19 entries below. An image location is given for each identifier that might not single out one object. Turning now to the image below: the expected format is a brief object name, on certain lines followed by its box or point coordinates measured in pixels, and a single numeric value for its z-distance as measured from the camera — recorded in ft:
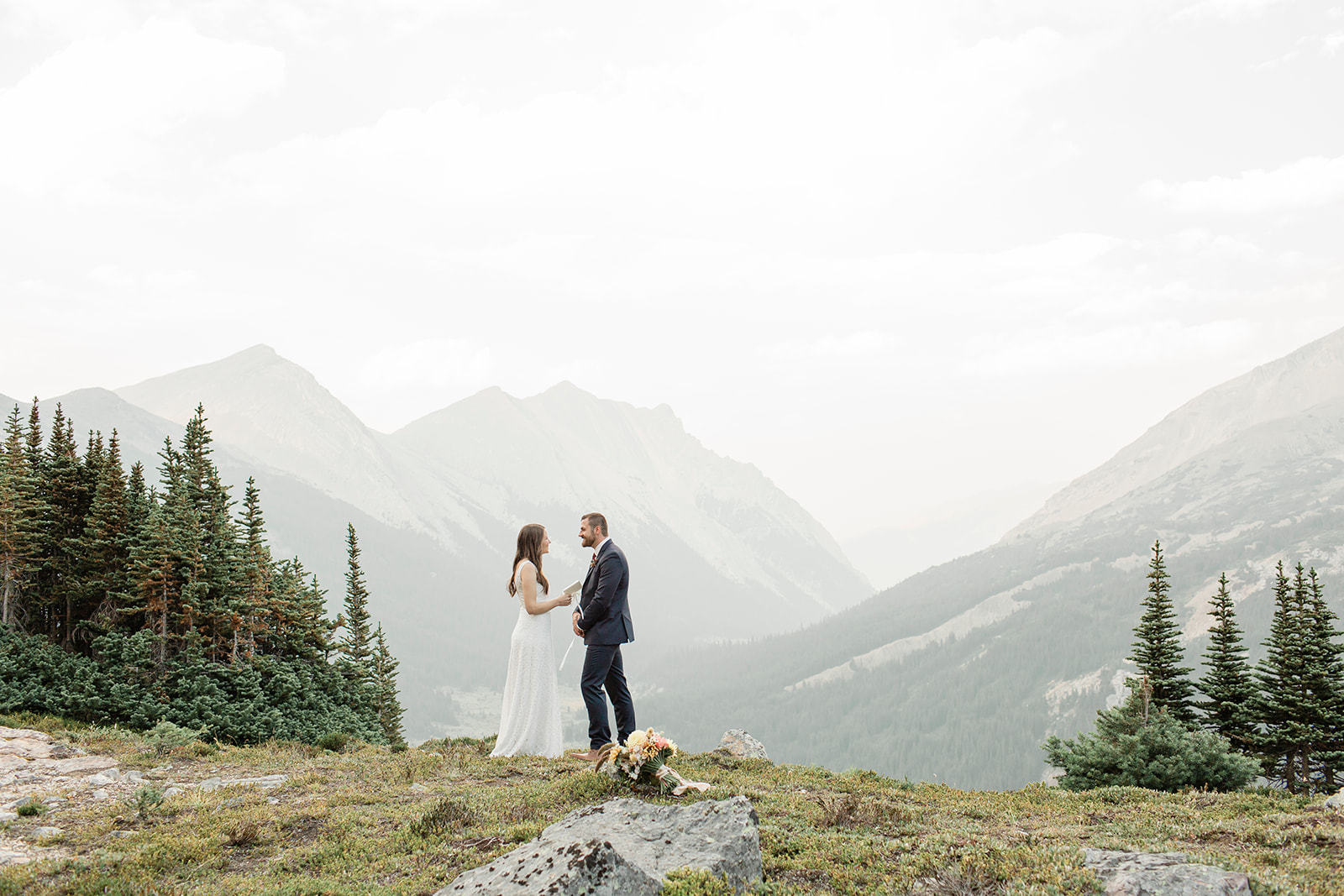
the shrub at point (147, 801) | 37.73
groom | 45.62
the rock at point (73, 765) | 50.37
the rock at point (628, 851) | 24.00
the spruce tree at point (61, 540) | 96.17
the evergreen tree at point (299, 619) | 115.55
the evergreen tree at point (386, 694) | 168.28
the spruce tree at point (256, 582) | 100.99
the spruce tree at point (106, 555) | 93.09
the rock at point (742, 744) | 93.15
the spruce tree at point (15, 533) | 89.81
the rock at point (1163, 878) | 23.26
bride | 51.37
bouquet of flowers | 37.76
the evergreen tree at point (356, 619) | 172.32
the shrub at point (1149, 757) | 58.75
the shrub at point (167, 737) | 60.29
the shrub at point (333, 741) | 70.95
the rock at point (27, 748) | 54.44
